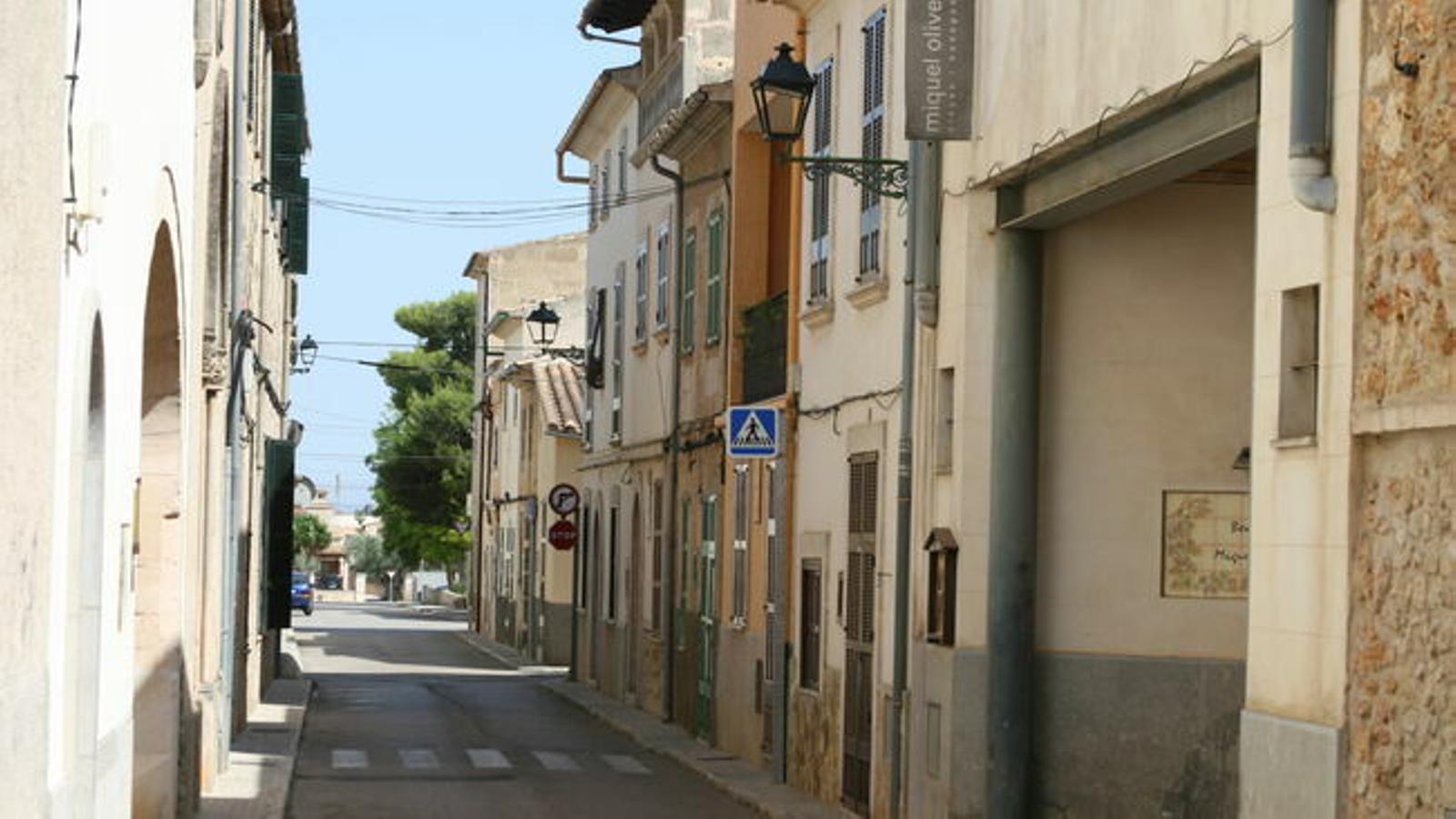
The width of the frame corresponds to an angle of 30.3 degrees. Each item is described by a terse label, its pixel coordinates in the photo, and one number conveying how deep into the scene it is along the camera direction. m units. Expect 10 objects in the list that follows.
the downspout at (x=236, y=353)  20.62
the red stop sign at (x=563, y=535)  39.62
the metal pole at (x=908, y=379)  17.16
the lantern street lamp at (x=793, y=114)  17.84
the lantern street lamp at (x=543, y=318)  43.25
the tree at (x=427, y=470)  88.88
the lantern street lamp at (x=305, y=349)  46.22
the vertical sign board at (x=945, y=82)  16.34
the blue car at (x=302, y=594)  75.67
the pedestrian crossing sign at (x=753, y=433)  21.83
